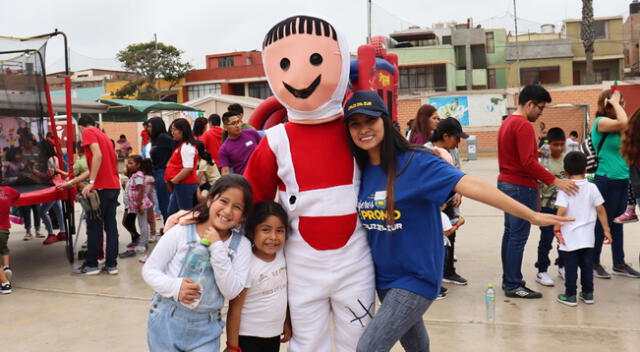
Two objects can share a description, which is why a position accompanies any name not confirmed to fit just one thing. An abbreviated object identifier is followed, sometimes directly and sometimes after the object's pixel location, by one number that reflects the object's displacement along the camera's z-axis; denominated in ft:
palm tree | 89.76
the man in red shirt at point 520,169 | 14.20
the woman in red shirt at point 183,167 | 19.48
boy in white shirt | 14.17
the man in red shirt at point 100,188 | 17.88
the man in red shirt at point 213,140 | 22.98
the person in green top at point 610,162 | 15.69
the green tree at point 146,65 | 113.39
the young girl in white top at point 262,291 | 7.85
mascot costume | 7.82
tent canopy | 45.24
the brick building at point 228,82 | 116.98
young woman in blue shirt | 7.39
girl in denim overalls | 7.66
